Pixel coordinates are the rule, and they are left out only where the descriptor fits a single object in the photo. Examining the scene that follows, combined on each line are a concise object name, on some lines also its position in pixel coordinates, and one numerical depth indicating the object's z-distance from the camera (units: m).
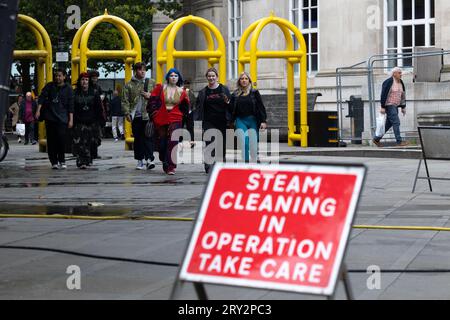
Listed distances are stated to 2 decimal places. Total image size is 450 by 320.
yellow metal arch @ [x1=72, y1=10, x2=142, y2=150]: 25.83
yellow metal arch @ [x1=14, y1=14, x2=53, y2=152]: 25.88
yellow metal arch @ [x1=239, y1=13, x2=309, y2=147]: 26.28
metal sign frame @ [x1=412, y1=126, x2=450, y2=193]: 14.79
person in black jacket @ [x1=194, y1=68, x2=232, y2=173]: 18.64
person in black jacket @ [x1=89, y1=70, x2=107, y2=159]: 21.34
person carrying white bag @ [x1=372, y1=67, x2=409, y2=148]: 25.17
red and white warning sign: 5.34
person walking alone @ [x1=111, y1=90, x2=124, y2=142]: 36.41
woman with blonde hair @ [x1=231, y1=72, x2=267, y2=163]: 18.58
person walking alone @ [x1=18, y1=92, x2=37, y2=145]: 36.38
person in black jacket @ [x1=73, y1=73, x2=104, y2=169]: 20.78
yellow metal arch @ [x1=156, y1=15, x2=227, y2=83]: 25.36
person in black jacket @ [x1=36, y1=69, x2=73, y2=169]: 20.58
